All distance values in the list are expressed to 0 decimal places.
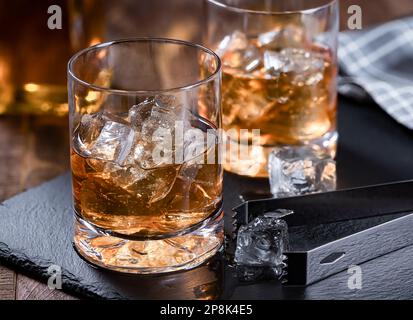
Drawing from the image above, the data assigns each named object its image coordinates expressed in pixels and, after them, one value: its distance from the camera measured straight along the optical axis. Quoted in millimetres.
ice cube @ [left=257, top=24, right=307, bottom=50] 802
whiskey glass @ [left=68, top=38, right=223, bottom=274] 678
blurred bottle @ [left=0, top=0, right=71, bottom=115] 918
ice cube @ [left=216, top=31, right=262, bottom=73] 792
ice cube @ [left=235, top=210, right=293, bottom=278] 697
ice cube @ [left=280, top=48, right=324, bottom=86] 786
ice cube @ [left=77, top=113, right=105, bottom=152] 693
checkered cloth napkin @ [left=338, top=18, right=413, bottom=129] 891
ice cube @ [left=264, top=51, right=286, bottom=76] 786
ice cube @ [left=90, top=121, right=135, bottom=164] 682
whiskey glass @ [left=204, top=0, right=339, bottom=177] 788
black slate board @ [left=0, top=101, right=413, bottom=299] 677
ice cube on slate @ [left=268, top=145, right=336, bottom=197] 770
